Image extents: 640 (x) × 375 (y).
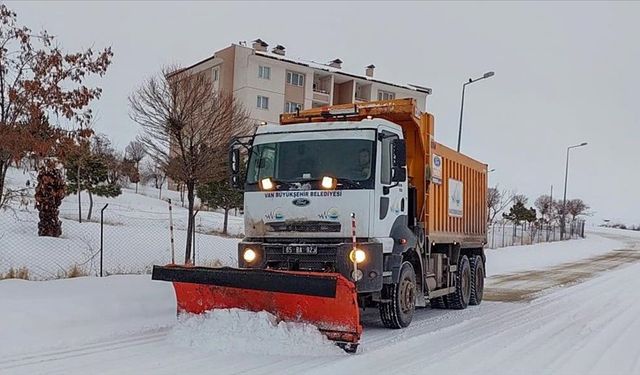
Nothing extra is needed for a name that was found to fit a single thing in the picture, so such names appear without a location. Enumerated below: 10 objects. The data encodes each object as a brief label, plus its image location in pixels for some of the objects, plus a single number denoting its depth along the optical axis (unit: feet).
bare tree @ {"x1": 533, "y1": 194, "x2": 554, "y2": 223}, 203.89
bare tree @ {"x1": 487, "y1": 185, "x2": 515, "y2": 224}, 165.58
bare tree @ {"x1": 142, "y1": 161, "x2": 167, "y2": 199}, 168.59
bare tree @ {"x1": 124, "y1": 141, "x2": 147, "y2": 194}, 167.64
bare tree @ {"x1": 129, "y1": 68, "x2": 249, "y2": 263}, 53.36
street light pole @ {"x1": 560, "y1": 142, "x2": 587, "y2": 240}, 168.85
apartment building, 163.63
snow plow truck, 25.26
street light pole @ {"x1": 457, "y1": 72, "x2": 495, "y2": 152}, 79.41
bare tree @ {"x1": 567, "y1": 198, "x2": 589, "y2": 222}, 224.94
